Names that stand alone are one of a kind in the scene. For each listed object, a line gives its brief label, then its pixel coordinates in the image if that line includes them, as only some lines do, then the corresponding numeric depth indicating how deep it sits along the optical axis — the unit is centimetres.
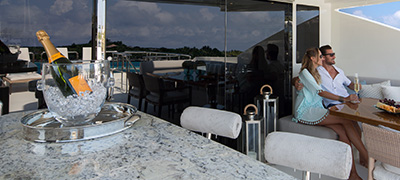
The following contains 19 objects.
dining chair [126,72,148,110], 289
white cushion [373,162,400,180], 196
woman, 304
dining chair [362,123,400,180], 179
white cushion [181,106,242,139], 120
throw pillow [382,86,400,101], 356
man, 354
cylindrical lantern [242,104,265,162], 279
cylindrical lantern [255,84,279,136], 333
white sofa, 330
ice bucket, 93
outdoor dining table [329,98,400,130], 224
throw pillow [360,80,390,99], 380
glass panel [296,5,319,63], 430
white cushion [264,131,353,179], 83
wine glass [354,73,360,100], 289
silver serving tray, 90
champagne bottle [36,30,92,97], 93
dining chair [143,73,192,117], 297
